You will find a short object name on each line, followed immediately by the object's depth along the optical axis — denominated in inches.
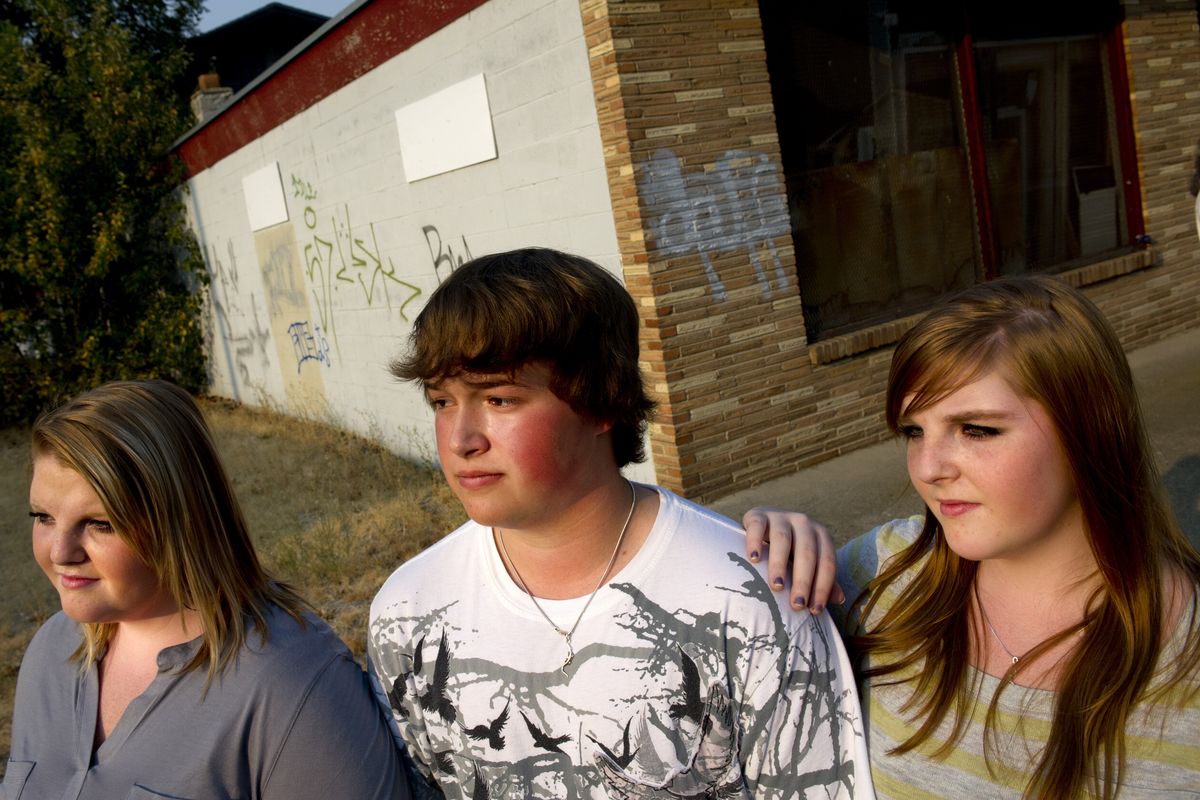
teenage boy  58.3
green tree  466.6
